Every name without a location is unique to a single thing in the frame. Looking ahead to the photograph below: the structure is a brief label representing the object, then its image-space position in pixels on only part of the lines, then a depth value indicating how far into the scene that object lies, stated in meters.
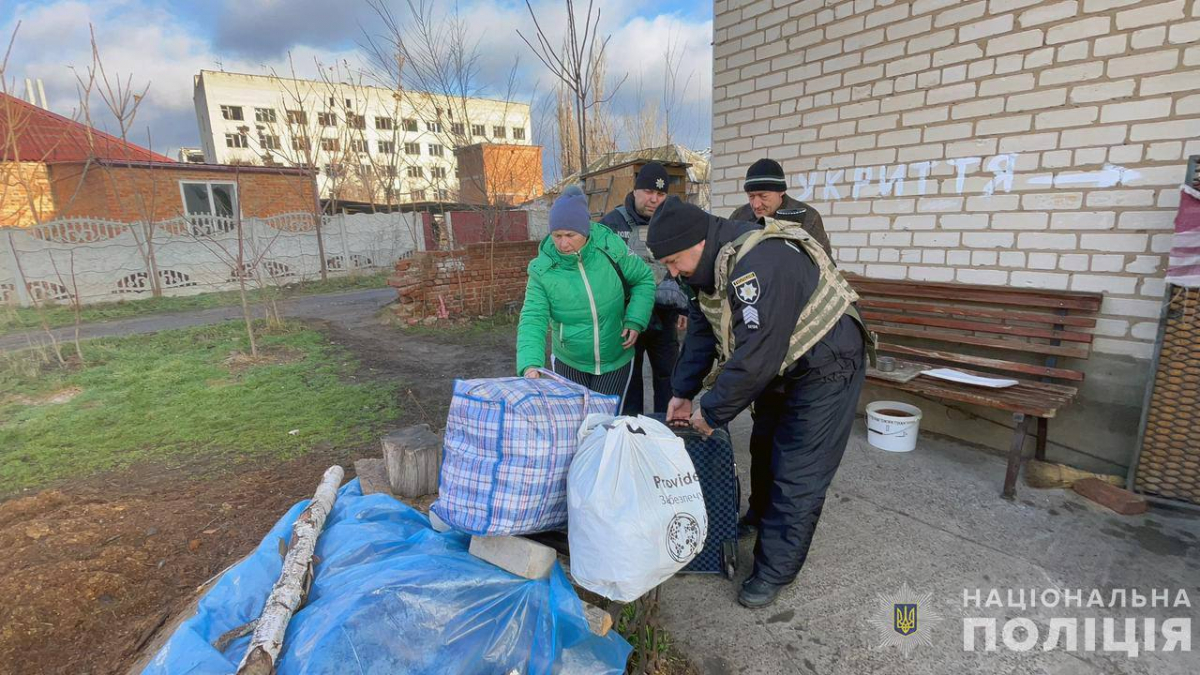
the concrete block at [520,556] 1.60
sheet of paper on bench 3.08
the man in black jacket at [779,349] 1.82
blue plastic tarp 1.35
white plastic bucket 3.37
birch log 1.30
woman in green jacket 2.53
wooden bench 2.95
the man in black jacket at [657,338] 3.07
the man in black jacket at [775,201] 3.43
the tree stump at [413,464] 2.76
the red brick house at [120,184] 14.93
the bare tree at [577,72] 5.63
